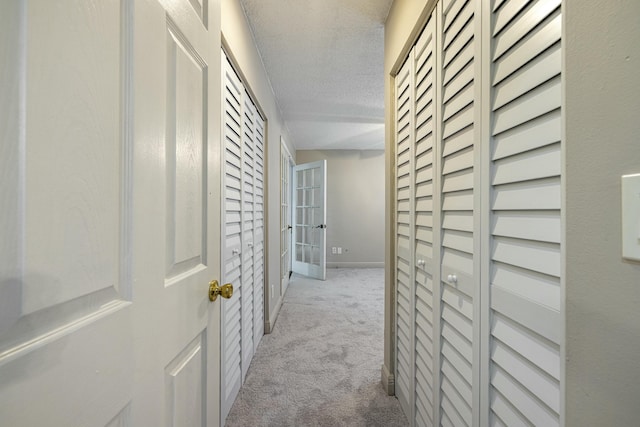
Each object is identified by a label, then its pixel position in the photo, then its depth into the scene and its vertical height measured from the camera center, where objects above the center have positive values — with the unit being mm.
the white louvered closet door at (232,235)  1563 -134
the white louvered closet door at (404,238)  1493 -139
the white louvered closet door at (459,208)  885 +15
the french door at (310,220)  4898 -130
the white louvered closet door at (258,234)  2328 -189
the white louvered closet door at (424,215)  1240 -12
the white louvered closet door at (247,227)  1957 -106
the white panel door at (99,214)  334 -4
